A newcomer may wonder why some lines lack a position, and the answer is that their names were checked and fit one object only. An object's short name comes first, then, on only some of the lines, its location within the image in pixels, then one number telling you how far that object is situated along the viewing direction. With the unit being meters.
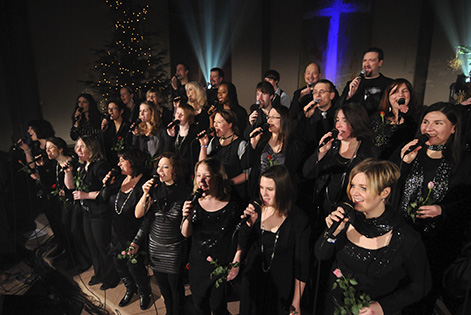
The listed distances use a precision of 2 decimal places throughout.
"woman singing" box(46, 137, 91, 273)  4.09
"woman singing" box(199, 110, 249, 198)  3.60
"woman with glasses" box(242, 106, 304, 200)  3.39
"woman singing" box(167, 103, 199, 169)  4.15
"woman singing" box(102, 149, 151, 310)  3.42
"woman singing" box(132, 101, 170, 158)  4.40
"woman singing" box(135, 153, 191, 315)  3.10
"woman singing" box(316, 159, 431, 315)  2.04
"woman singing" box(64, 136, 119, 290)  3.79
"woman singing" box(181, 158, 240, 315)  2.83
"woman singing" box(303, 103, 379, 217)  2.95
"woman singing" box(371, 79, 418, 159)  3.36
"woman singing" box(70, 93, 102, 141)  5.36
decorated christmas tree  7.79
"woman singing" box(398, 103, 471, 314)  2.52
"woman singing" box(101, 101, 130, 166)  4.95
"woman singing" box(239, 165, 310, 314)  2.54
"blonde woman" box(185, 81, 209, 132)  4.86
